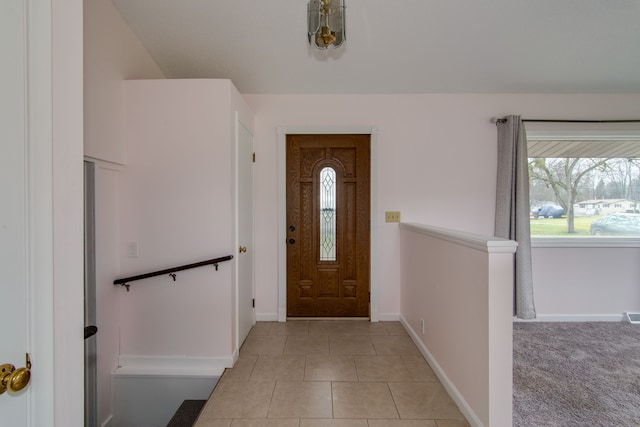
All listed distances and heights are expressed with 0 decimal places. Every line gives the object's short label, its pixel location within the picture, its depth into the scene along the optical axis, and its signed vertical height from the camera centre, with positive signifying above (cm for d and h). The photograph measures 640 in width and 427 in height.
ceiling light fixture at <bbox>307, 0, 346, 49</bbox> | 139 +95
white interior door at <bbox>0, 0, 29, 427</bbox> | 70 +2
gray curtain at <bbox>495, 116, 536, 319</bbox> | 298 +6
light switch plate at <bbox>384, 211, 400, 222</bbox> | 320 -5
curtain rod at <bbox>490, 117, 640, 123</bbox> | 314 +101
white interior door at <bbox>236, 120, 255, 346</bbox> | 260 -18
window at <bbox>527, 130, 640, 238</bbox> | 327 +24
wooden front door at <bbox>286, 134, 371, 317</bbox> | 319 -16
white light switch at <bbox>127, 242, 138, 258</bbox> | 234 -32
